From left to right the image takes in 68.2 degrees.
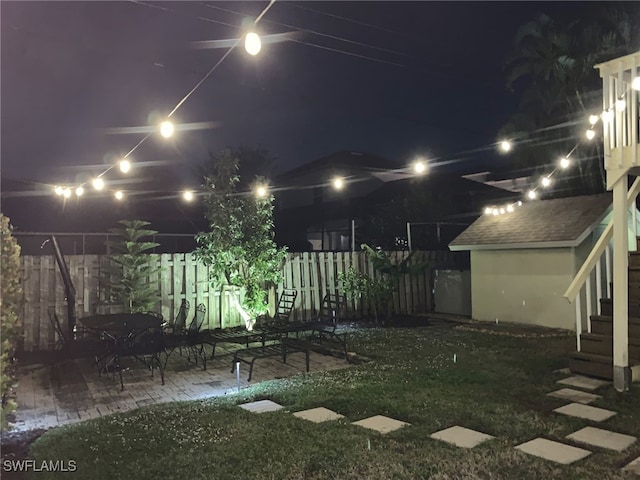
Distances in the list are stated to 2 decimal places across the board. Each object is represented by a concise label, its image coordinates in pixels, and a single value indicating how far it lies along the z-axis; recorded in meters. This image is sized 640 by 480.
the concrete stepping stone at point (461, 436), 3.87
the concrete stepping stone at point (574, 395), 5.04
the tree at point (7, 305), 4.23
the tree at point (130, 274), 8.47
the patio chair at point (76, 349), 6.52
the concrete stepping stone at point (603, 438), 3.81
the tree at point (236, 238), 9.29
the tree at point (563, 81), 14.07
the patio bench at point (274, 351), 6.55
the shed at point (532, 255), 9.32
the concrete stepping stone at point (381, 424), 4.22
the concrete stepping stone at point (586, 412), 4.50
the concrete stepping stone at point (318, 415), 4.50
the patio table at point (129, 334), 6.38
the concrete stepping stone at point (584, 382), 5.49
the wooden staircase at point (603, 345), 5.80
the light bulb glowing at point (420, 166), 9.40
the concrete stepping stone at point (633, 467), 3.35
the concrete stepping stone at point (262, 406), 4.83
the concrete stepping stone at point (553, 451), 3.58
